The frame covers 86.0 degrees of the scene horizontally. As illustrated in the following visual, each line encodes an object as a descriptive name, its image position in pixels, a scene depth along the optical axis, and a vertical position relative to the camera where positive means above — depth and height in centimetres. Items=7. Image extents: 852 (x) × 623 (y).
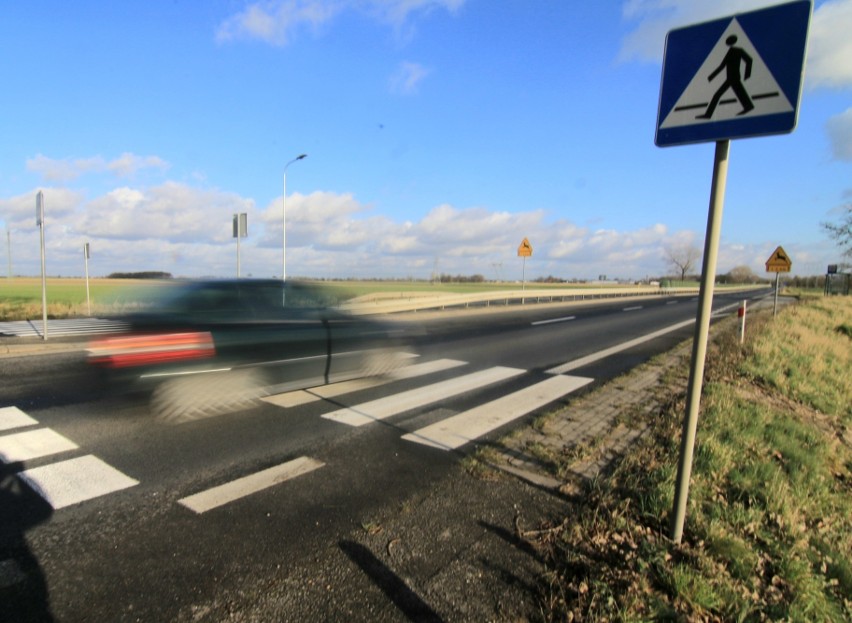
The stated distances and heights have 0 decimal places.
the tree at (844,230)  2405 +279
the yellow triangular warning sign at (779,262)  1941 +83
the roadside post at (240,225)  1681 +129
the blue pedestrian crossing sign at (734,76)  230 +109
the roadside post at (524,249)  2530 +126
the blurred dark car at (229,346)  508 -104
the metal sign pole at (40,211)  1017 +92
